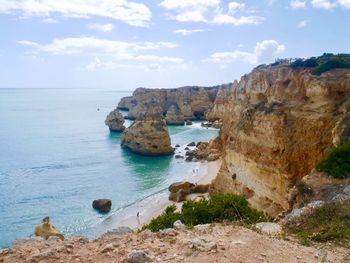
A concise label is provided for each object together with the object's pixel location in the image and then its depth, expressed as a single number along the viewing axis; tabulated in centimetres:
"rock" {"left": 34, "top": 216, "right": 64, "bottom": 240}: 2452
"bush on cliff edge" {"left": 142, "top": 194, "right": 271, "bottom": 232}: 1644
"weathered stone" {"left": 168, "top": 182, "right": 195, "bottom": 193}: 4070
